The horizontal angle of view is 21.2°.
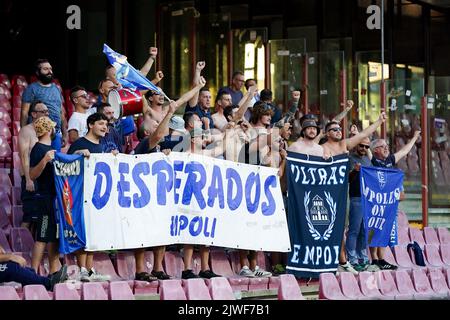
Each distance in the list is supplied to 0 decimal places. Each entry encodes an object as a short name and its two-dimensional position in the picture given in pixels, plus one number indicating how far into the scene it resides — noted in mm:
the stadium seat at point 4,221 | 13951
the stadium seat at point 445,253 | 17955
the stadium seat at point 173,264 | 13984
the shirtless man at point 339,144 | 15578
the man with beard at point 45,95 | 15289
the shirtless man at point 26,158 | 13680
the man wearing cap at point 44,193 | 12836
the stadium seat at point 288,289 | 12688
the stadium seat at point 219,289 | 12016
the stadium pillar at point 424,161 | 19922
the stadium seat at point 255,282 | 14281
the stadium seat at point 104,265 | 13375
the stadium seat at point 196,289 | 11820
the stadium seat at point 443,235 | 18766
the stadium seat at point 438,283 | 15935
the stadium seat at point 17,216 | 14164
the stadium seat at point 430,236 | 18578
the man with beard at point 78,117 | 15148
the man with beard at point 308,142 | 15281
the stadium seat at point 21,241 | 13484
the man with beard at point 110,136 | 14125
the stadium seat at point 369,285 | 14482
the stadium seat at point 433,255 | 17766
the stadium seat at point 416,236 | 18297
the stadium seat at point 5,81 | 19172
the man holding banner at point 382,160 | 16531
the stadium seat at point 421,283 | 15594
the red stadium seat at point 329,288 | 13742
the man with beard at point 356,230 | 15953
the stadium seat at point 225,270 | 14109
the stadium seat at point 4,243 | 13312
